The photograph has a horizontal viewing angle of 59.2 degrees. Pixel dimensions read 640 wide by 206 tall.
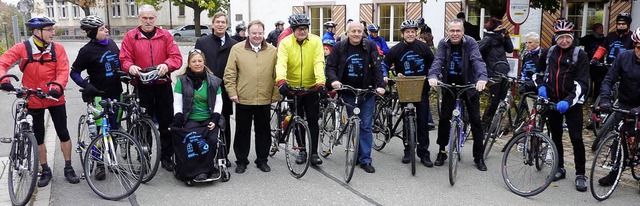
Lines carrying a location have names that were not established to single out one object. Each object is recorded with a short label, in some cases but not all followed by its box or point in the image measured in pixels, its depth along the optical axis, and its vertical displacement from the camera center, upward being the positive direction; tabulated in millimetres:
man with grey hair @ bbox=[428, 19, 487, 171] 6309 -391
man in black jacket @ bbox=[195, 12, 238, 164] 6613 -167
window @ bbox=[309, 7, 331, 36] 22641 +691
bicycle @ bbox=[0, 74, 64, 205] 5203 -1087
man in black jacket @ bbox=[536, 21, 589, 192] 5781 -542
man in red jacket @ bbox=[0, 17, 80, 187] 5544 -317
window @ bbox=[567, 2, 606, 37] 15453 +498
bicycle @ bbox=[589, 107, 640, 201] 5480 -1174
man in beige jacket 6191 -485
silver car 46759 +406
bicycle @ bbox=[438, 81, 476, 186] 5941 -1035
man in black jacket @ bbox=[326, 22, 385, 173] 6430 -406
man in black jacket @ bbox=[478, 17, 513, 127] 8195 -303
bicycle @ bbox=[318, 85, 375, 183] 6066 -1077
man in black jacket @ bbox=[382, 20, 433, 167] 6785 -363
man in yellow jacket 6156 -355
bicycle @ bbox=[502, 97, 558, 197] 5617 -1287
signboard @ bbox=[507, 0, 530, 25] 9492 +391
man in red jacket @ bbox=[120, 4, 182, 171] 6105 -271
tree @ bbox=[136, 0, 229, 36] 40953 +2230
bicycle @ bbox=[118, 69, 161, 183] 5809 -932
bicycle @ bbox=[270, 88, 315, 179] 6320 -1205
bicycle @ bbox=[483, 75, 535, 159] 7203 -1098
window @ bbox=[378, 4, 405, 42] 20516 +521
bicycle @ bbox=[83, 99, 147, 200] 5465 -1234
